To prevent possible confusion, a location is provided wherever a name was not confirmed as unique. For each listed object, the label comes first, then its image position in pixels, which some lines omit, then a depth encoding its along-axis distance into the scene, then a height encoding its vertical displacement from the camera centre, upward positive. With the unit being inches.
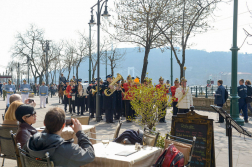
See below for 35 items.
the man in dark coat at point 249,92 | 461.7 -13.2
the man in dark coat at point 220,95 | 455.2 -18.1
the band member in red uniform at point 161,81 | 432.8 +6.4
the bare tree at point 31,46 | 1750.7 +264.9
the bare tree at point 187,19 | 639.8 +172.0
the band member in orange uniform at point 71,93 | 578.4 -20.9
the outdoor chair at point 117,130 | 194.2 -35.8
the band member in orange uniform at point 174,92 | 448.1 -13.5
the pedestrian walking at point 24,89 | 727.2 -15.2
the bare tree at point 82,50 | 1391.4 +195.5
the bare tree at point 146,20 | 617.0 +163.8
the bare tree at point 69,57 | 1712.6 +188.3
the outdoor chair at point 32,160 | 103.4 -32.8
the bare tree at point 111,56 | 1316.9 +155.2
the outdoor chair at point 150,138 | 155.2 -34.3
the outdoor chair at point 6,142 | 177.2 -42.2
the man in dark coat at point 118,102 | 491.2 -34.9
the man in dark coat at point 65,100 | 650.4 -41.4
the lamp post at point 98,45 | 468.1 +75.0
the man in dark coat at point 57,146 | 104.7 -26.8
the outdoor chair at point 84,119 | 240.1 -34.2
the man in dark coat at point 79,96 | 561.8 -26.7
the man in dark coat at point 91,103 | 534.6 -40.4
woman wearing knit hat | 144.4 -21.9
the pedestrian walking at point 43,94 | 741.3 -29.8
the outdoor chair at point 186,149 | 139.4 -36.4
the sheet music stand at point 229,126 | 169.3 -28.7
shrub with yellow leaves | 251.6 -21.8
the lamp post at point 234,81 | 400.8 +6.8
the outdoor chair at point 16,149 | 146.8 -39.0
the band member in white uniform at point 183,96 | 409.1 -18.5
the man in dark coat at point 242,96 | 466.0 -20.0
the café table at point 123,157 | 123.6 -37.5
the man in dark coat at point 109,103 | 450.3 -34.6
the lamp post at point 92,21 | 629.4 +158.0
